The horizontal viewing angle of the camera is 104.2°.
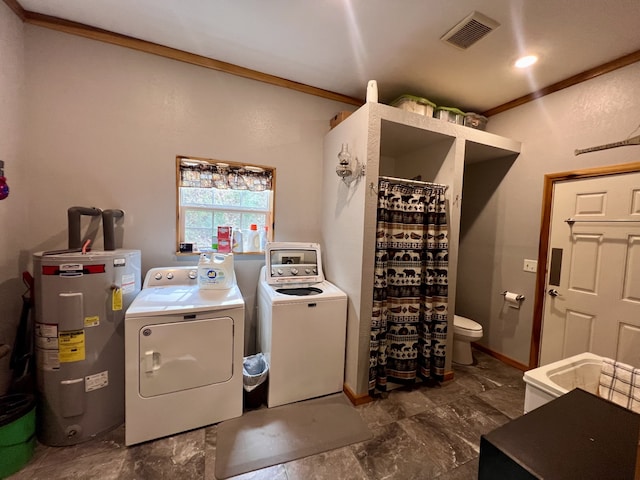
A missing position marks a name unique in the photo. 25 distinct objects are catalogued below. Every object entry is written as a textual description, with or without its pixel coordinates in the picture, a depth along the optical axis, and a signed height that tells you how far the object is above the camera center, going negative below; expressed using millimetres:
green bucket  1333 -1202
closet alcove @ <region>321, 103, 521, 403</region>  1931 +408
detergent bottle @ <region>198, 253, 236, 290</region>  1940 -384
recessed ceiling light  1969 +1414
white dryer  1536 -914
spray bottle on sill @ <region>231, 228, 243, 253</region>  2410 -177
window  2264 +235
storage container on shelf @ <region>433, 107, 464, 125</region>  2346 +1132
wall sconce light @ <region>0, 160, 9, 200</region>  1468 +152
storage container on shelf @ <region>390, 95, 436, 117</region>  2219 +1144
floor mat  1502 -1410
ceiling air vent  1625 +1402
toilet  2549 -1080
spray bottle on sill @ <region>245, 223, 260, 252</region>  2473 -163
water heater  1504 -778
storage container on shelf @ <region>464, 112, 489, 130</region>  2537 +1175
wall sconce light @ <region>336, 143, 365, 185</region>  1988 +497
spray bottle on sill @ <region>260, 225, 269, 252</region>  2499 -121
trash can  1898 -1258
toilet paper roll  2577 -664
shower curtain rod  2024 +413
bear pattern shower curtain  2002 -461
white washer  1902 -869
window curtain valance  2244 +447
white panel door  1896 -269
